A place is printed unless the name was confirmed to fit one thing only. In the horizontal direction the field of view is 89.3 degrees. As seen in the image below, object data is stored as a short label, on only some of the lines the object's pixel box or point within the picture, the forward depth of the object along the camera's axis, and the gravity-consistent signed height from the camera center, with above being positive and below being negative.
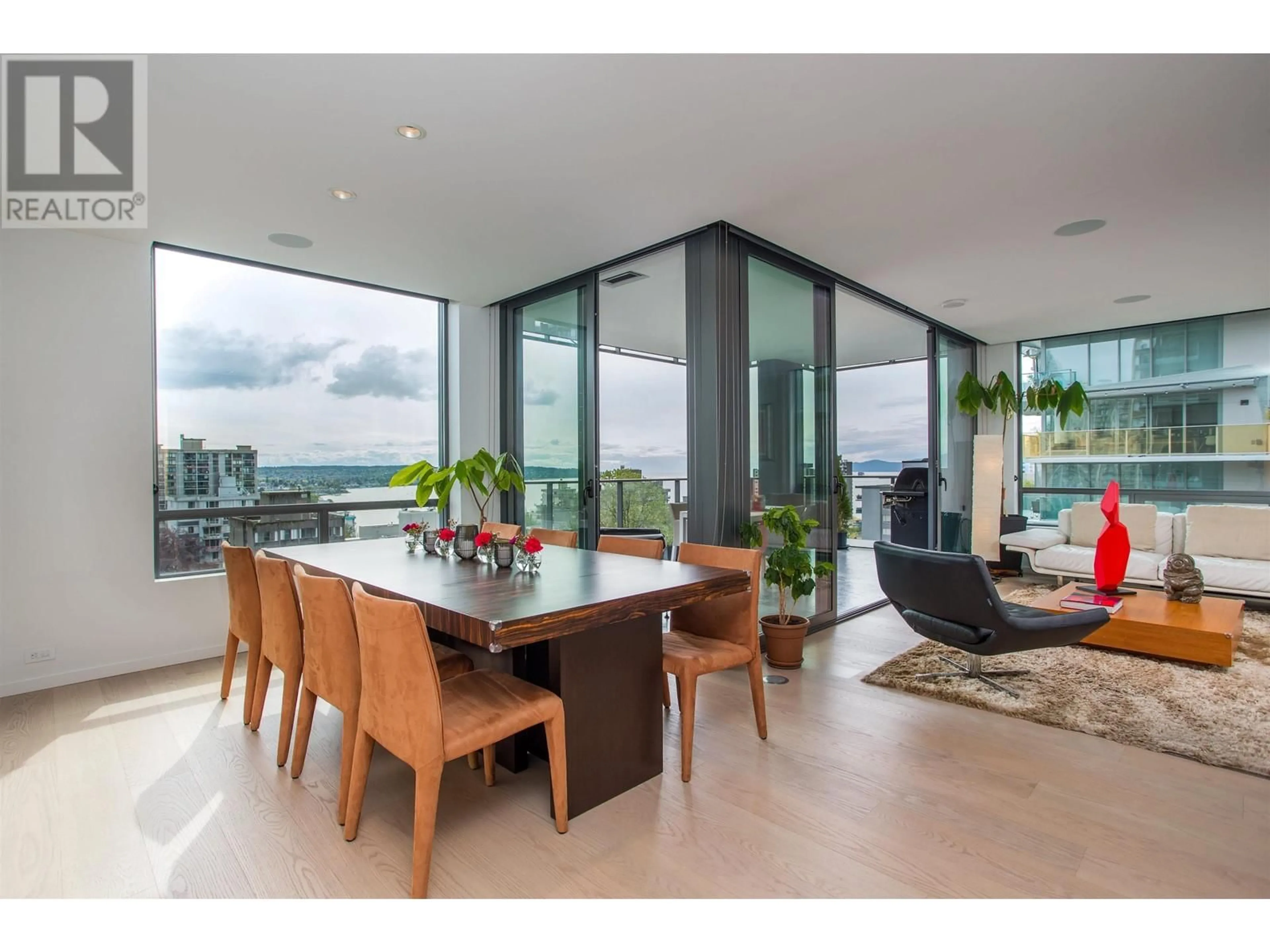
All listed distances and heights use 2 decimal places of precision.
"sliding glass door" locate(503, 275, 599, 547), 4.82 +0.55
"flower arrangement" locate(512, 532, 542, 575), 2.73 -0.35
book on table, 3.86 -0.82
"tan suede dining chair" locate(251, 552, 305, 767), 2.50 -0.62
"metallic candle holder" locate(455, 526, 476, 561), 3.10 -0.33
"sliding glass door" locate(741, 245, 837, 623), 4.16 +0.52
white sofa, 4.99 -0.67
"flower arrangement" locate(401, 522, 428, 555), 3.51 -0.32
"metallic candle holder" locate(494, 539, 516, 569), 2.85 -0.36
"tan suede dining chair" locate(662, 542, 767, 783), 2.49 -0.72
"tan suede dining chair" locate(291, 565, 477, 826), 2.07 -0.59
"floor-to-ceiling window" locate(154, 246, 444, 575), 4.16 +0.53
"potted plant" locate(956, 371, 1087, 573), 6.67 +0.74
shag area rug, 2.69 -1.14
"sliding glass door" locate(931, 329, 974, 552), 6.47 +0.24
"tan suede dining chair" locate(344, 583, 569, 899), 1.75 -0.72
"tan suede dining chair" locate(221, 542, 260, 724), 2.91 -0.58
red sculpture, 3.85 -0.54
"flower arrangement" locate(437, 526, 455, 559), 3.28 -0.34
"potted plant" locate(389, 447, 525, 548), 3.15 -0.02
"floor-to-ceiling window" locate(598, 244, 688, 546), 5.30 +0.95
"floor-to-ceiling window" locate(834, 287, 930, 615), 6.30 +0.66
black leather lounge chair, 2.96 -0.69
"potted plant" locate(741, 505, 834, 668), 3.71 -0.61
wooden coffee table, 3.53 -0.92
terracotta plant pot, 3.71 -0.99
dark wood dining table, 1.91 -0.51
